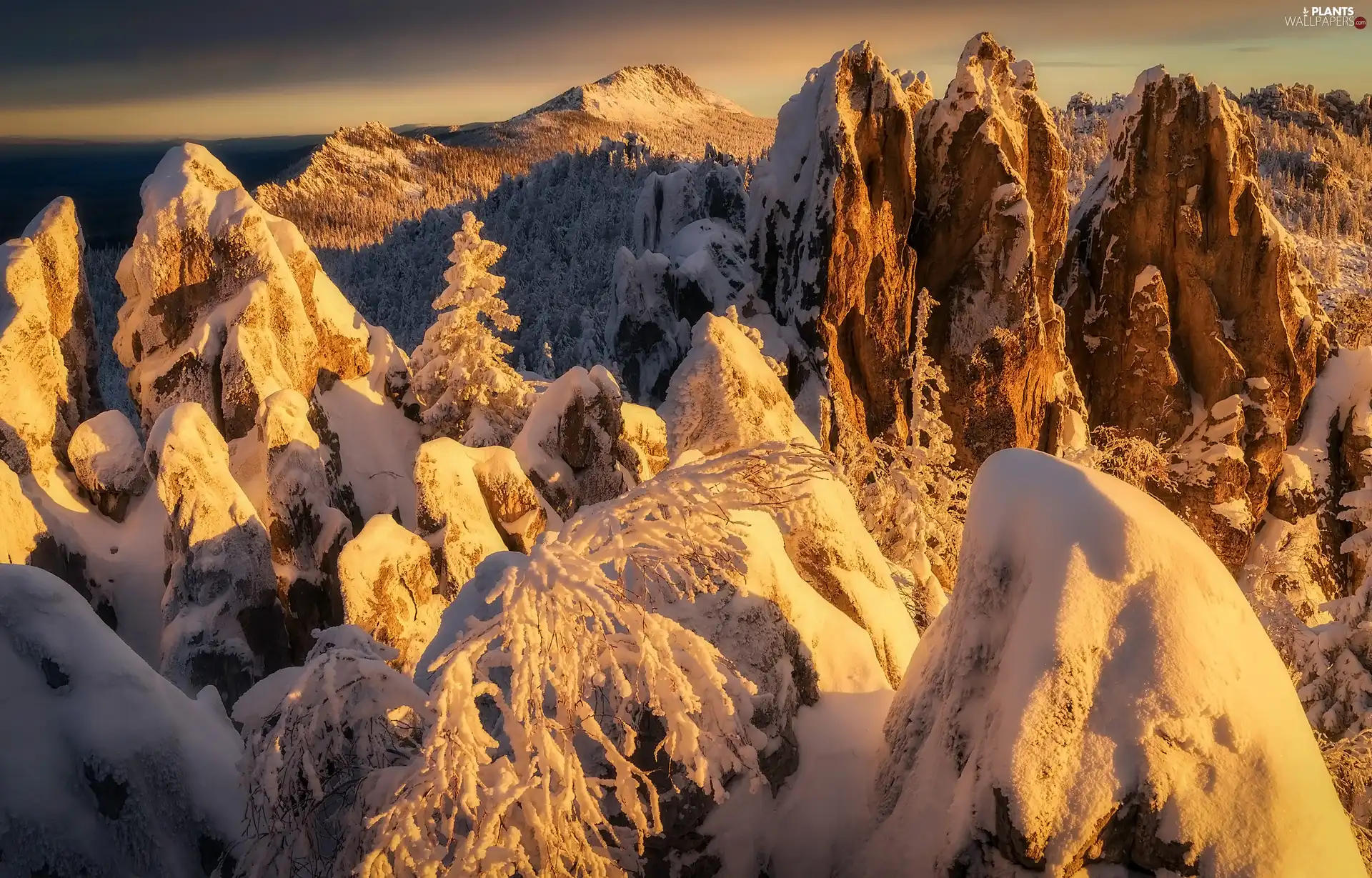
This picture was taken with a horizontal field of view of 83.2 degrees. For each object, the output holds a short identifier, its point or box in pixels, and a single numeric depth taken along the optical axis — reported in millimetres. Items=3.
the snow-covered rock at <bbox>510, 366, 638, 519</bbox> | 17047
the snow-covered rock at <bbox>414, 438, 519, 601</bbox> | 15188
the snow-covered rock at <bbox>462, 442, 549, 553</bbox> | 16047
